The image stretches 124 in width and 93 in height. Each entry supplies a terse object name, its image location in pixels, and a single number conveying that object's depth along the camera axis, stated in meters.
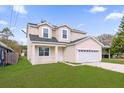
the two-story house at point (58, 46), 10.08
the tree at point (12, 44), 19.31
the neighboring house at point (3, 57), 8.83
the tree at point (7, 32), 20.98
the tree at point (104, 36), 34.11
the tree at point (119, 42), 15.76
